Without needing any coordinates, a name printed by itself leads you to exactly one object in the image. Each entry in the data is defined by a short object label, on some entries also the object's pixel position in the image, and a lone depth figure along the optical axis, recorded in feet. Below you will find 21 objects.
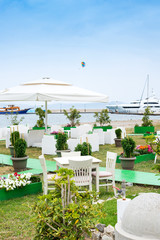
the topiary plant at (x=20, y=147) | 28.02
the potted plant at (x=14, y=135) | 32.94
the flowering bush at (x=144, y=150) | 34.71
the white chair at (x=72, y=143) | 36.72
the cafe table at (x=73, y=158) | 20.12
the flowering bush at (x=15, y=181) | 20.06
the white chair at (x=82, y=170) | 18.70
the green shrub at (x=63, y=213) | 9.47
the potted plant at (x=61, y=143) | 33.14
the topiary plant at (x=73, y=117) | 56.24
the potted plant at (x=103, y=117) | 54.65
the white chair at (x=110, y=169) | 21.15
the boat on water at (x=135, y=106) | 244.22
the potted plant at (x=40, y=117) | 47.21
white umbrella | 30.99
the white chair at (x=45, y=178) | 19.34
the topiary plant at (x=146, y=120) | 62.45
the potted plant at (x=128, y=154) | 28.17
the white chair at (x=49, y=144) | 36.50
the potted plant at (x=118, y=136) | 43.52
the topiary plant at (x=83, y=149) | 24.34
